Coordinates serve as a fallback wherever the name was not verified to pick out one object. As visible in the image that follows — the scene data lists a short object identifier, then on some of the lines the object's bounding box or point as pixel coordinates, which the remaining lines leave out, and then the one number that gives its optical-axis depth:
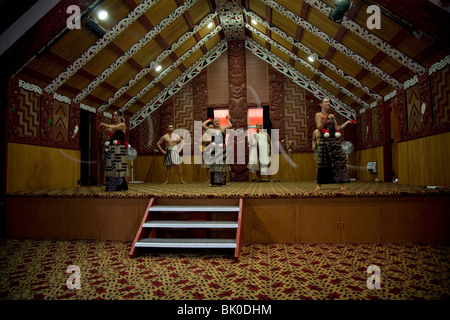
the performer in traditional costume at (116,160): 4.77
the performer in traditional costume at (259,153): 7.85
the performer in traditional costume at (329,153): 4.21
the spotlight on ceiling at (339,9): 4.30
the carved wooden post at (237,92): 8.64
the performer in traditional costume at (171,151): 7.09
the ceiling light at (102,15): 4.98
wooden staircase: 3.13
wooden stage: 3.50
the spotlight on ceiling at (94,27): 4.64
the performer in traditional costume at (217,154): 5.52
